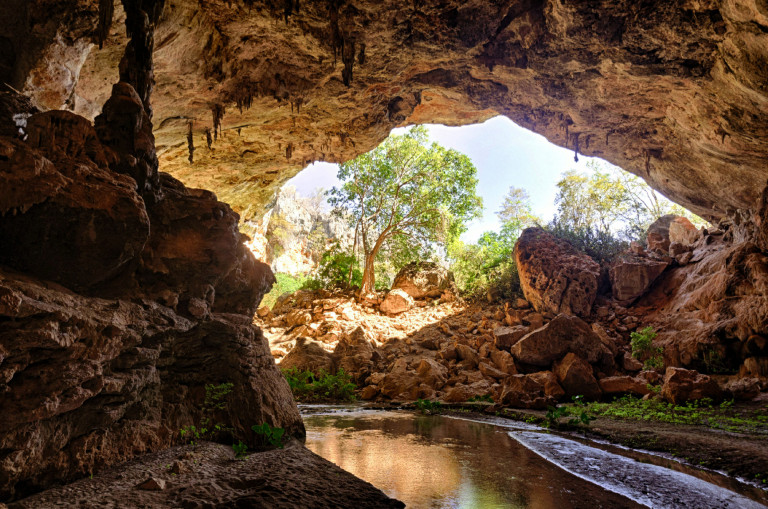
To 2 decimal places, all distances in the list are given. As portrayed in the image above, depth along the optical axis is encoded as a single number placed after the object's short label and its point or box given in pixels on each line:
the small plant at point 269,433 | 5.14
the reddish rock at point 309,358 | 14.48
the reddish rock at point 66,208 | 3.52
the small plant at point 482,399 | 10.77
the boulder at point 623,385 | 10.02
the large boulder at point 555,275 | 14.95
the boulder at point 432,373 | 12.52
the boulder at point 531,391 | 9.80
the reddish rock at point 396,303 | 20.14
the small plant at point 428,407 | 10.15
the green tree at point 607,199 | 25.20
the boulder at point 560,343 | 11.44
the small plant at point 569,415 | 7.44
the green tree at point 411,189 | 21.98
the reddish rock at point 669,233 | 16.61
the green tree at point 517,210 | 30.47
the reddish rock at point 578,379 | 10.36
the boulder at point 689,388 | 8.27
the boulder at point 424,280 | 21.36
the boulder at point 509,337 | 13.41
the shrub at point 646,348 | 11.34
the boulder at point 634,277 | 14.86
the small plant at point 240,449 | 4.70
